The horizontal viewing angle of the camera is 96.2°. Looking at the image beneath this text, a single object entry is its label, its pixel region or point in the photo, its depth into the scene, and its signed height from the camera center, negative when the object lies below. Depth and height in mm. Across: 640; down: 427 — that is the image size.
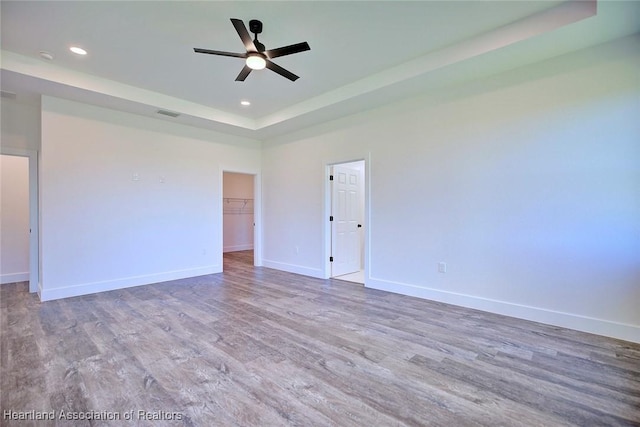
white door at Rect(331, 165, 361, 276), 5469 -183
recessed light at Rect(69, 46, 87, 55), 3227 +1828
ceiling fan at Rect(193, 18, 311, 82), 2592 +1523
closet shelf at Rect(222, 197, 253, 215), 8930 +168
